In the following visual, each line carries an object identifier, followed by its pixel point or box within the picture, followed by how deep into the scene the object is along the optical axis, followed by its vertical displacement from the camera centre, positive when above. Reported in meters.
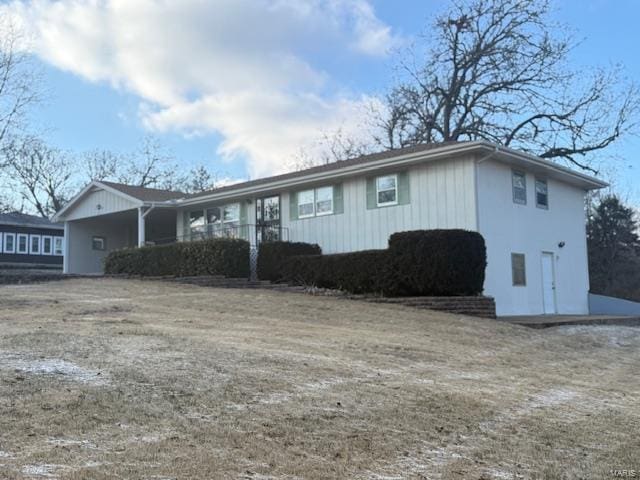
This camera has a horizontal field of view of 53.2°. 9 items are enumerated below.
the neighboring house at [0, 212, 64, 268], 37.97 +2.67
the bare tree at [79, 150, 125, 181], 51.53 +9.87
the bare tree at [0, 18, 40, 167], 27.95 +9.62
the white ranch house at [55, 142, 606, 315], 16.83 +2.20
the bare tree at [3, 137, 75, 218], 47.50 +8.01
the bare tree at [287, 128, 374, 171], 38.19 +7.79
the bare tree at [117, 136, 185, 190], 50.53 +8.76
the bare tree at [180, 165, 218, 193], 48.88 +7.84
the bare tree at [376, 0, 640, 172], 29.67 +9.34
